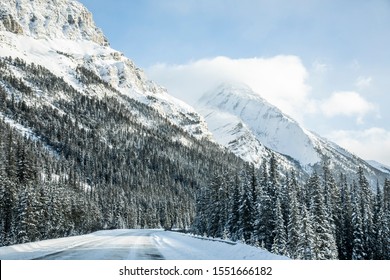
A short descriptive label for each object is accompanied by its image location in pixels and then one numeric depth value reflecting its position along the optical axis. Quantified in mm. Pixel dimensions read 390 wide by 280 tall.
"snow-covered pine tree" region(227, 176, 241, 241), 63719
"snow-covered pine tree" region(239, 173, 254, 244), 60938
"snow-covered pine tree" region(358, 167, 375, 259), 61125
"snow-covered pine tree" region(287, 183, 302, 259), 50062
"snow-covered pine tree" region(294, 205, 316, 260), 47094
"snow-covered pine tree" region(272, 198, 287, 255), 52188
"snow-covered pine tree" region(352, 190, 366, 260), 59481
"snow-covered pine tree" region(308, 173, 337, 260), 49341
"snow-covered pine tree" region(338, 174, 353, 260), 62156
